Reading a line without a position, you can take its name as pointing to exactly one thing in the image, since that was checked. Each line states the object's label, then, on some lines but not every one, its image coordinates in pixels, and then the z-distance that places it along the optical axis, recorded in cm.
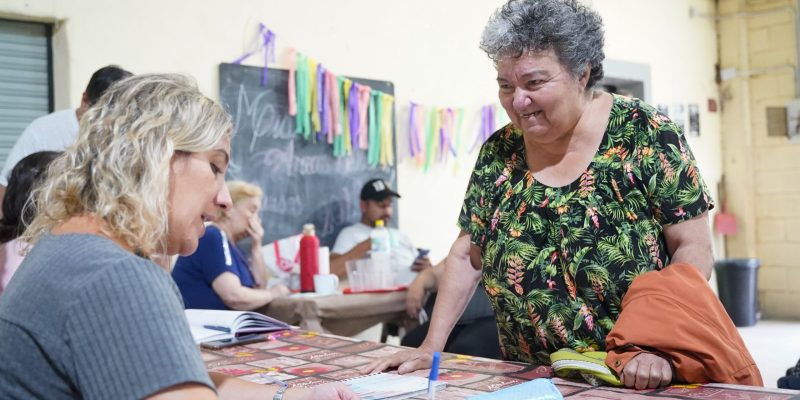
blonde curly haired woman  96
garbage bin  713
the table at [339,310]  357
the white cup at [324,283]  385
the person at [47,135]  327
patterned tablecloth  147
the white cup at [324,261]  399
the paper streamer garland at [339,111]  480
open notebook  217
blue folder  136
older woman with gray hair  175
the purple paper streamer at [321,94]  486
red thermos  397
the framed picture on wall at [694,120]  757
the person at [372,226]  485
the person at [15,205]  253
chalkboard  457
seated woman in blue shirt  358
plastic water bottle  432
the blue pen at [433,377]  144
